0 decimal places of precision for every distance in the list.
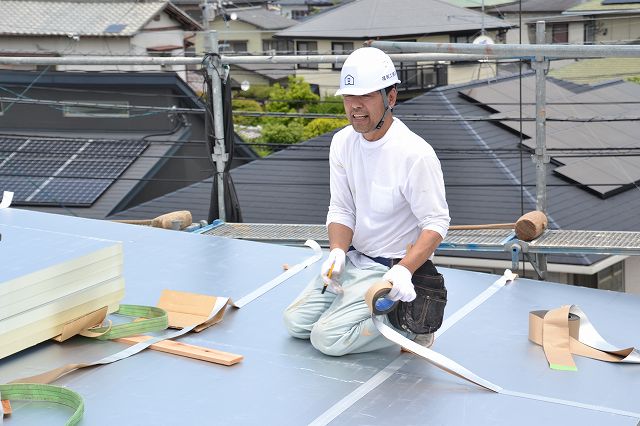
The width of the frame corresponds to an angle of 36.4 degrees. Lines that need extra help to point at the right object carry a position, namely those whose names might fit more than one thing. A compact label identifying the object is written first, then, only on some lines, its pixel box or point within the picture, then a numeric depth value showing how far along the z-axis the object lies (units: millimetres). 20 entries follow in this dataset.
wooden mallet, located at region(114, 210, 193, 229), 5883
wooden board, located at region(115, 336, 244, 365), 3629
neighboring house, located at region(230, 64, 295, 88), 33438
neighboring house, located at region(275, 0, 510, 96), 27969
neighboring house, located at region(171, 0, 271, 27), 39719
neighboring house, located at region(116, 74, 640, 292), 9508
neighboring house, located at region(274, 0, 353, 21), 48000
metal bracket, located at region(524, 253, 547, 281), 5375
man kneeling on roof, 3566
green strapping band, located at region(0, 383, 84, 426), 3273
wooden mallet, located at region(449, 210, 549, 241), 5117
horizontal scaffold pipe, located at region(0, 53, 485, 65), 5816
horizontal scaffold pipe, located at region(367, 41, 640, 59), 4656
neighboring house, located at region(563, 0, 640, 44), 30438
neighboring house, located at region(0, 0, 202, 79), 27062
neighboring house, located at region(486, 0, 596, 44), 32125
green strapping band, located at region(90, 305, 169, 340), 3881
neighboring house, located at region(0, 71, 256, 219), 15234
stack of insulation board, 3635
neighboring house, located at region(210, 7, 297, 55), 37500
